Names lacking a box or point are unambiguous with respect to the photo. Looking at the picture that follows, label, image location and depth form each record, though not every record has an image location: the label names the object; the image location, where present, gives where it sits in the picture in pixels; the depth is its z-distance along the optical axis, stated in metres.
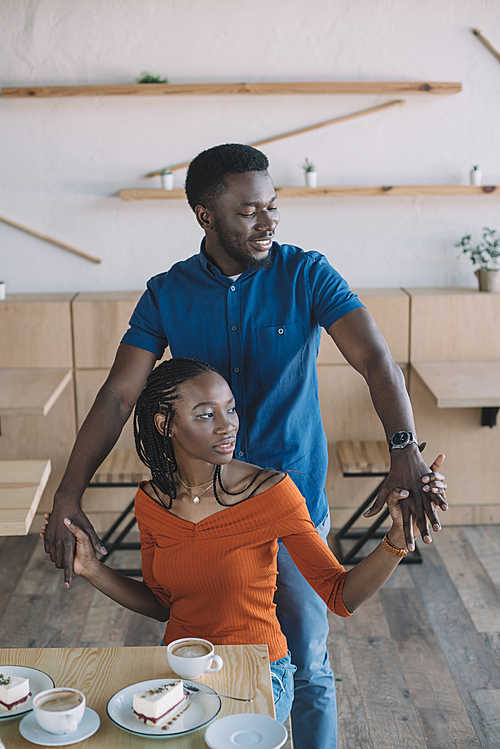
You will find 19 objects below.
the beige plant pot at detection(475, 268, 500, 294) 3.49
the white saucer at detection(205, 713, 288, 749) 0.99
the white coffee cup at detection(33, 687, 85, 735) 1.01
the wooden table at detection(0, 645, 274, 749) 1.03
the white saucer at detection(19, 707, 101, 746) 1.01
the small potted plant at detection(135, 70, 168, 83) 3.37
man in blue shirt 1.69
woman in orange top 1.47
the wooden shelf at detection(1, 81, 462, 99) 3.35
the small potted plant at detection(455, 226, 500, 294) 3.50
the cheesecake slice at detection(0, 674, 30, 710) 1.08
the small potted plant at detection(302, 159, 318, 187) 3.46
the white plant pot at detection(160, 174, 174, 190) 3.46
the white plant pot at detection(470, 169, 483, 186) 3.49
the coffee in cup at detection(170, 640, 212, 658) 1.17
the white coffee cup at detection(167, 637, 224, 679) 1.14
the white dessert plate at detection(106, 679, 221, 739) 1.03
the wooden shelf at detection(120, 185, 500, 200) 3.43
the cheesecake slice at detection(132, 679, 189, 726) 1.03
